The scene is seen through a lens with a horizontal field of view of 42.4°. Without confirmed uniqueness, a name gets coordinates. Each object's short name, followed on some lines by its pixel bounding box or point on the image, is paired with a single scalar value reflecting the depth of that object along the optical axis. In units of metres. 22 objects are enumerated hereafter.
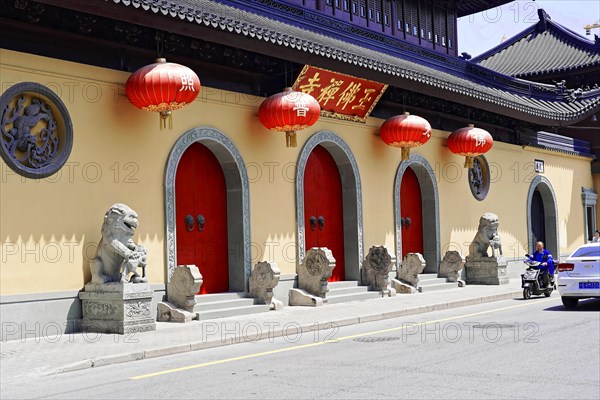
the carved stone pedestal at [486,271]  19.12
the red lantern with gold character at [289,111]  13.59
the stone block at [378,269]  15.95
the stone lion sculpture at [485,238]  18.95
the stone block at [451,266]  18.55
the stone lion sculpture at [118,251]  10.88
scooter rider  16.36
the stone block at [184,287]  12.05
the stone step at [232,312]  12.36
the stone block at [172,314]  11.93
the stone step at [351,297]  14.81
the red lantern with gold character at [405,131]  16.61
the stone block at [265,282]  13.42
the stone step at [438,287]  17.34
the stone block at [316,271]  14.34
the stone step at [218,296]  12.91
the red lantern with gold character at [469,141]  18.98
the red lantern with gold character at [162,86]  11.43
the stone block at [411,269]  16.89
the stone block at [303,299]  14.23
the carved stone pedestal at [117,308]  10.63
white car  13.34
